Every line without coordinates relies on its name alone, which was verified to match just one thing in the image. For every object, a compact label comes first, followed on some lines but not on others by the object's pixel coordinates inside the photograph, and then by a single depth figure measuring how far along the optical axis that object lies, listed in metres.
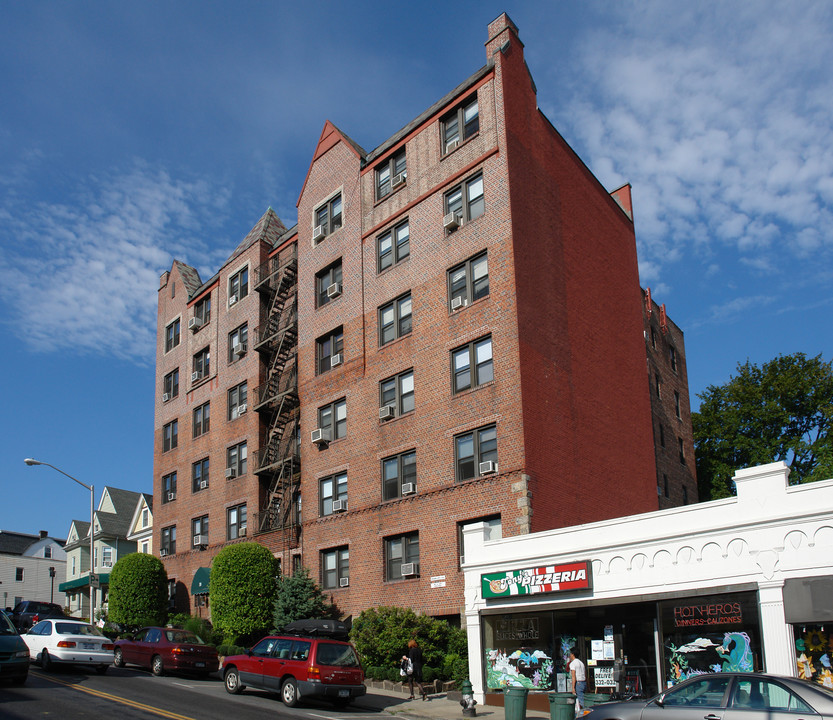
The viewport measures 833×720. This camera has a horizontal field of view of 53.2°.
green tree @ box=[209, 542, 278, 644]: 33.16
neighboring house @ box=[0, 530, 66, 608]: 86.62
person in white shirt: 20.33
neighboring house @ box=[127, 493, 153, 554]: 55.28
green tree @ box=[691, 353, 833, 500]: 51.47
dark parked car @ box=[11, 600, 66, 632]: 37.31
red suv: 20.89
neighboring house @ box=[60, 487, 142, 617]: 64.44
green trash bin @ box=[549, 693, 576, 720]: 17.41
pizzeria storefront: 17.08
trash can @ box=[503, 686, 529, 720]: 18.92
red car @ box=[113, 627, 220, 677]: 26.55
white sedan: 24.98
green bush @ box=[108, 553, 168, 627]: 41.94
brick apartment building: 28.06
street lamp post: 36.63
